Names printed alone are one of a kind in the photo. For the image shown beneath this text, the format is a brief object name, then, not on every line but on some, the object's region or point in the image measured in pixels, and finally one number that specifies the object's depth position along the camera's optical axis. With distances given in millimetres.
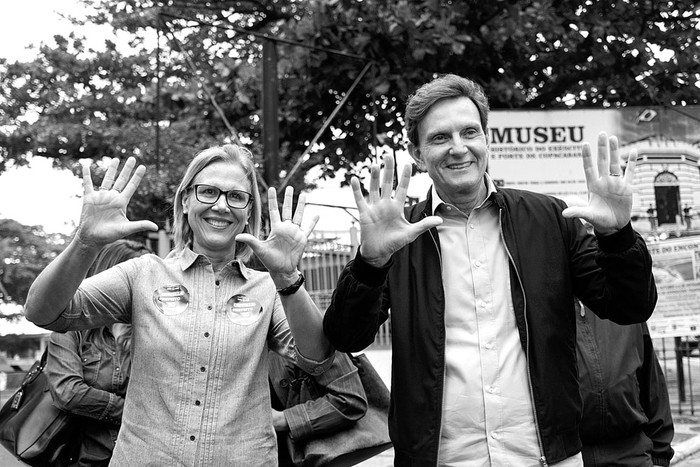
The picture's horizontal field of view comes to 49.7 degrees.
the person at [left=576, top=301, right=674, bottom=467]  2660
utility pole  6297
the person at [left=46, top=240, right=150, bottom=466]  3061
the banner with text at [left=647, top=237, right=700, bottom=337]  7191
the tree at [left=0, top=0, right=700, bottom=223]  6703
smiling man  2023
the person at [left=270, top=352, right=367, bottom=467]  2672
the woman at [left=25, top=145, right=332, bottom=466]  2111
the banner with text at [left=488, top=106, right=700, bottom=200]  6781
